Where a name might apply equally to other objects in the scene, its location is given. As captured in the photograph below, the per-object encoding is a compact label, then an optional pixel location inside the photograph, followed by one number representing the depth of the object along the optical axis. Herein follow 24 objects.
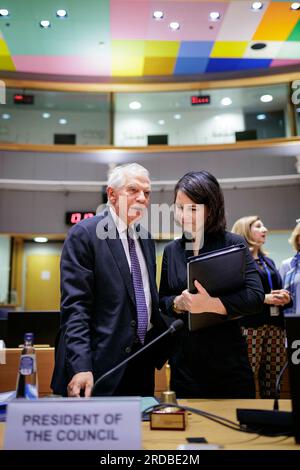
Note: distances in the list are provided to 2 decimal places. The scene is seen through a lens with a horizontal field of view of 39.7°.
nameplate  0.79
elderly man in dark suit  1.30
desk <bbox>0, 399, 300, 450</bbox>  0.84
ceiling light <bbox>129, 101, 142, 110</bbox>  8.12
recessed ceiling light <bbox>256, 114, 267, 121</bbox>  7.69
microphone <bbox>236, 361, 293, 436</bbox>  0.94
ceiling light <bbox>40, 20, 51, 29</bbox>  6.43
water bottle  1.16
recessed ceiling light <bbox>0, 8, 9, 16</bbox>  6.12
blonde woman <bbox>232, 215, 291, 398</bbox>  2.57
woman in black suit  1.36
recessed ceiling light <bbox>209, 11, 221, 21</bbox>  6.29
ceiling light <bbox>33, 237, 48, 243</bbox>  8.19
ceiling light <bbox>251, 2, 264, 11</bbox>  6.08
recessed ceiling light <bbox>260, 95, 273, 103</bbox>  7.70
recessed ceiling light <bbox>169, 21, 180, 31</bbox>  6.49
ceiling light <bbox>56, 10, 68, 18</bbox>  6.21
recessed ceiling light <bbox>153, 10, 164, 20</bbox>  6.27
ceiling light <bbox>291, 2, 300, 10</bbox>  6.11
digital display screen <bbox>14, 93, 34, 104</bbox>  7.82
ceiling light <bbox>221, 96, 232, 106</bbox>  7.93
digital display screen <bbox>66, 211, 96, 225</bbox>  7.57
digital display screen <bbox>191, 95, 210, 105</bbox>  7.91
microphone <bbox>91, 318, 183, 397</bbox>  1.05
